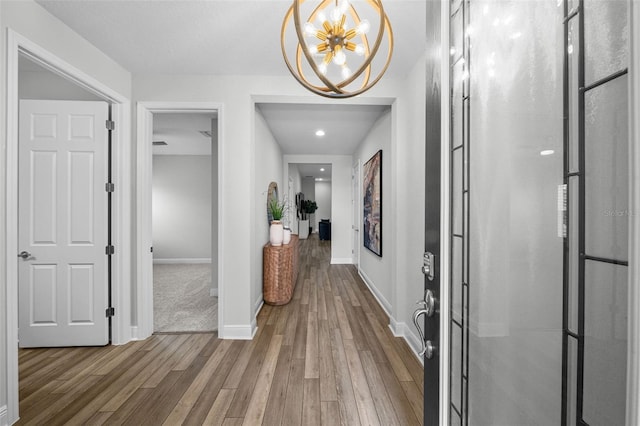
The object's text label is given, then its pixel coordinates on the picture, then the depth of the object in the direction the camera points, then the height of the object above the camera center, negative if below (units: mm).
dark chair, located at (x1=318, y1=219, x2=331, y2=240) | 10188 -660
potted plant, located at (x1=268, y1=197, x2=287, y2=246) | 3740 -213
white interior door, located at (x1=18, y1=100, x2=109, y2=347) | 2402 -119
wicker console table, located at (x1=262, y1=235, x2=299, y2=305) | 3533 -846
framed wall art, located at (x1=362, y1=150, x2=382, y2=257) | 3686 +143
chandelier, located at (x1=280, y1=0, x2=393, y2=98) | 1289 +952
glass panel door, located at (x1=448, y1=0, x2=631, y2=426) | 401 +3
